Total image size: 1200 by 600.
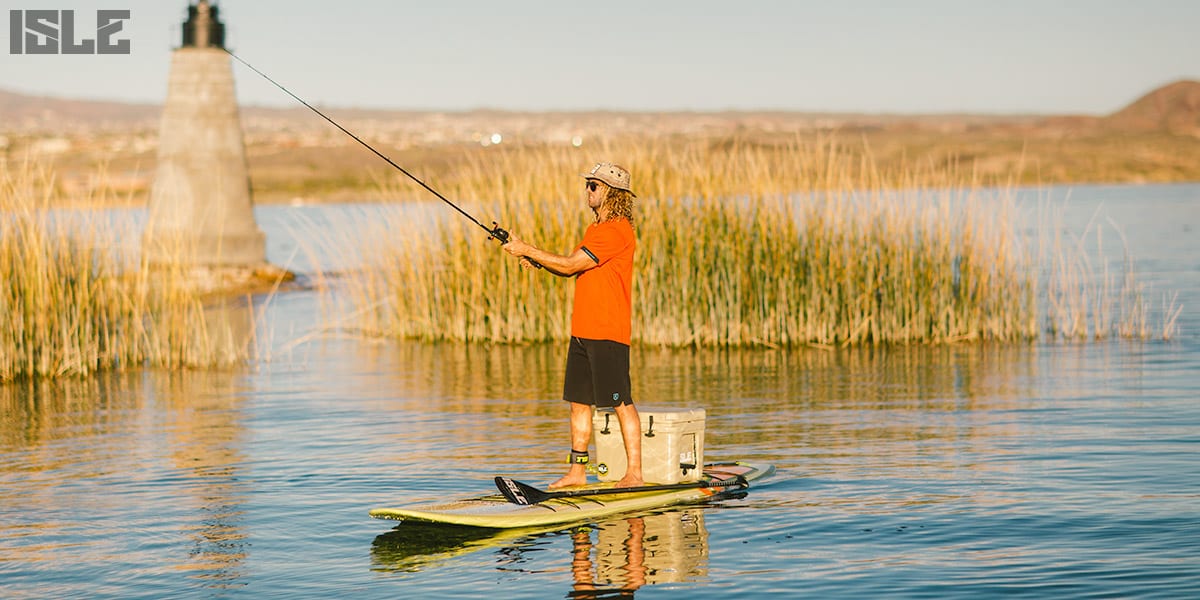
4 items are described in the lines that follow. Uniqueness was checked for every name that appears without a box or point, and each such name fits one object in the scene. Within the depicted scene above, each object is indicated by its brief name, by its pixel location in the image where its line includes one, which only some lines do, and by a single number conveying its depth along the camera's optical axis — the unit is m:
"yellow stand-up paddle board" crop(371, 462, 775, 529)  10.20
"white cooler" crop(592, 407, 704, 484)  11.27
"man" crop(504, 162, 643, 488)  10.65
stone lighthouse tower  30.06
